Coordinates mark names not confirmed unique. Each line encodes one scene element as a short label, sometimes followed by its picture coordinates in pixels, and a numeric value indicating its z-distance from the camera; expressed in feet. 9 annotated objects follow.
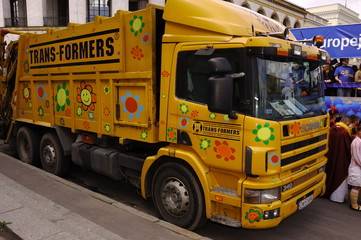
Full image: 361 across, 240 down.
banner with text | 29.35
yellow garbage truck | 11.87
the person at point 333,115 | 21.33
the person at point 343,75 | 30.39
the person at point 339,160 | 18.97
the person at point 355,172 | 17.47
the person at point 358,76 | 29.82
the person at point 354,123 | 20.03
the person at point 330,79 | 31.45
